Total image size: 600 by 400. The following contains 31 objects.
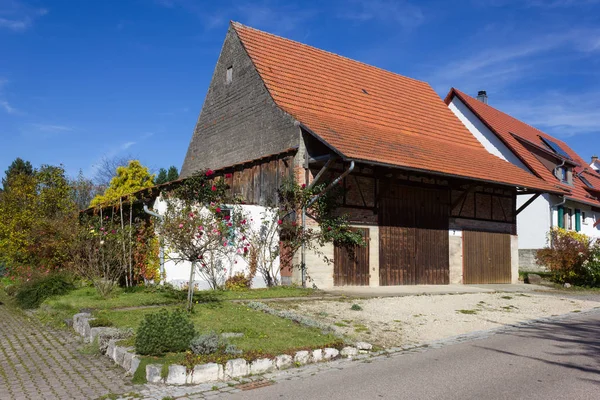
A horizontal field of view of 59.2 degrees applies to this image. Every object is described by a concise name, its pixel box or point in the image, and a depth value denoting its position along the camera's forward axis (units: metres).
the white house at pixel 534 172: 25.34
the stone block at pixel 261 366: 6.34
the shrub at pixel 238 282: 13.80
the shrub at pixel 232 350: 6.45
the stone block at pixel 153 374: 5.87
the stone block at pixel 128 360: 6.34
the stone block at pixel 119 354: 6.64
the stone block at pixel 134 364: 6.16
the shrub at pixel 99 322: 8.03
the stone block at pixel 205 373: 5.91
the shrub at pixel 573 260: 19.14
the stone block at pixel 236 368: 6.14
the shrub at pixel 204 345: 6.35
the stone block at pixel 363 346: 7.60
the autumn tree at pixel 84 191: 30.74
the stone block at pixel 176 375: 5.84
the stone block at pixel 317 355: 6.96
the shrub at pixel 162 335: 6.39
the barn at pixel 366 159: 15.33
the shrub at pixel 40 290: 12.13
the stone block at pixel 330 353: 7.09
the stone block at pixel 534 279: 20.50
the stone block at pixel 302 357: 6.79
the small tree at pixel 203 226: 9.51
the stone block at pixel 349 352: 7.32
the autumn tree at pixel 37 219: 16.62
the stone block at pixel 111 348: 6.97
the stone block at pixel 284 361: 6.58
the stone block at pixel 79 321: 8.57
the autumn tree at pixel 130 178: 30.28
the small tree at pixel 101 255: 11.90
